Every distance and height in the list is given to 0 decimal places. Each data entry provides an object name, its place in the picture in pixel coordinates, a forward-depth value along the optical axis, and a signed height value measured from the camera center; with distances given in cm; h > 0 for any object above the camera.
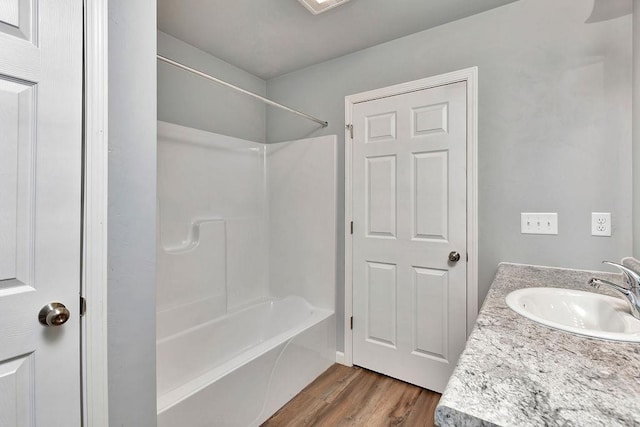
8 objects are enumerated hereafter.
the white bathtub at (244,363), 139 -93
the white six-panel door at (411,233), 195 -14
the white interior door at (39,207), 82 +2
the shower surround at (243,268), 176 -45
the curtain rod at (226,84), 154 +78
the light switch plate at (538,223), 168 -6
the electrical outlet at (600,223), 155 -6
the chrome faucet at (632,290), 95 -25
